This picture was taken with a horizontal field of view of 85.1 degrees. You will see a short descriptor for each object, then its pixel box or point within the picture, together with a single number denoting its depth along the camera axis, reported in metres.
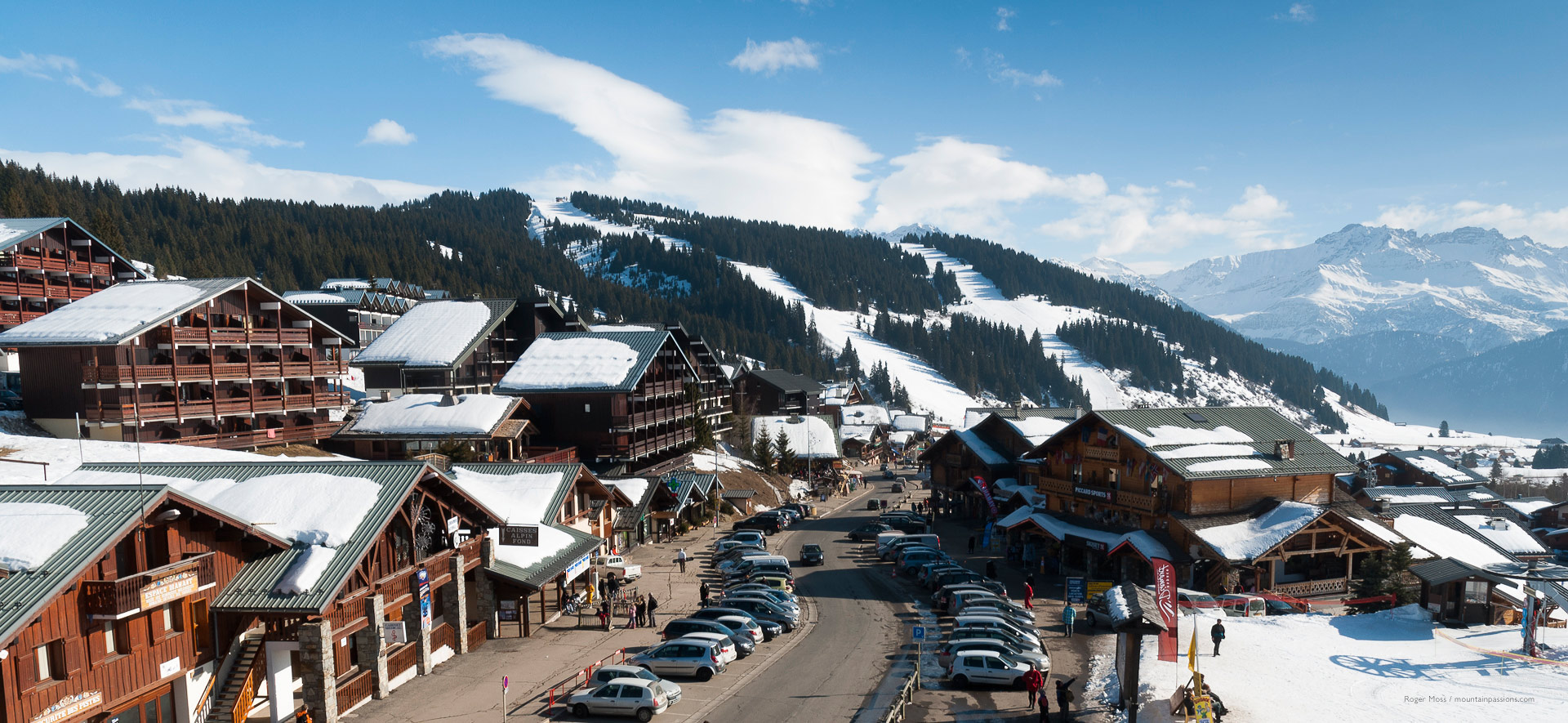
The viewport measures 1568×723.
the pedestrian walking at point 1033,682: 25.67
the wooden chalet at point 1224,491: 41.44
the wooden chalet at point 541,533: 32.91
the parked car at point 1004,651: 29.11
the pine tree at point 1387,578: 39.91
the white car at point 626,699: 24.94
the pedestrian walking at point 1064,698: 24.94
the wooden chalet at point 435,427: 53.03
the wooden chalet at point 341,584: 22.61
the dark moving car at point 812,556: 50.59
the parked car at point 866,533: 58.94
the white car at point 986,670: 28.12
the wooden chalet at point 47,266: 55.19
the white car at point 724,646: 29.91
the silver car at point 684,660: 28.89
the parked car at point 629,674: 26.05
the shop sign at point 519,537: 31.39
